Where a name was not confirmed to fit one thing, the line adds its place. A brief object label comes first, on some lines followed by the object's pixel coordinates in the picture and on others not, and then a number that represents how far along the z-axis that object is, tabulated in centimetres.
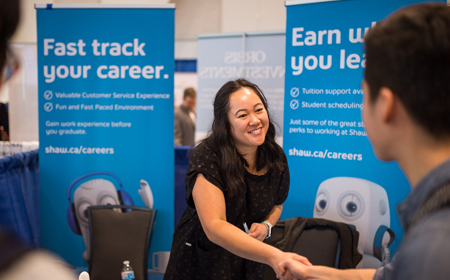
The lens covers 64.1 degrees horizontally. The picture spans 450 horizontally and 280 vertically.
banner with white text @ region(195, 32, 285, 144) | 556
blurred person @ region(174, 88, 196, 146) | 676
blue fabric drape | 297
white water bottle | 280
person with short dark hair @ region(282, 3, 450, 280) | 54
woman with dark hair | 168
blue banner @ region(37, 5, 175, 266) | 305
